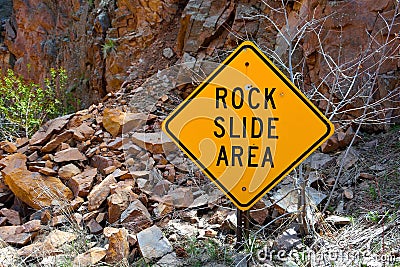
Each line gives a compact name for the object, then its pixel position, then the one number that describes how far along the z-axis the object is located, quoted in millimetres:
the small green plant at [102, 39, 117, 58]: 7613
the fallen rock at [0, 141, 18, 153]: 5033
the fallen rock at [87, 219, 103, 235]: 3617
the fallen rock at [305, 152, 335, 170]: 3885
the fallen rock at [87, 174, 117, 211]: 3865
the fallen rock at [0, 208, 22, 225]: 4129
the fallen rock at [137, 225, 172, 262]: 3058
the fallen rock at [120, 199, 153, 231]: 3508
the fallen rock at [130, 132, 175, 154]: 4539
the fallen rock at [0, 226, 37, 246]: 3625
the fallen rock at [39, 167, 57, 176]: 4461
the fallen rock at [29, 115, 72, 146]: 5029
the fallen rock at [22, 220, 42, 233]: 3762
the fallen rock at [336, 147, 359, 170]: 3791
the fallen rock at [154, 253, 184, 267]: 2955
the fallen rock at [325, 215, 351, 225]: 3141
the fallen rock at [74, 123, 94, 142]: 4949
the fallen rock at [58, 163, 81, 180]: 4438
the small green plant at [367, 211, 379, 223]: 3072
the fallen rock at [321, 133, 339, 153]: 4086
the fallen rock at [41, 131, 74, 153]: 4895
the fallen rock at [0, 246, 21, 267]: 3146
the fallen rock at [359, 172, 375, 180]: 3562
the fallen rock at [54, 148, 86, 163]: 4633
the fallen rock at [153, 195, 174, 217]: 3670
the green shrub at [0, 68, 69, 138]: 6473
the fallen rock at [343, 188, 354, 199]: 3424
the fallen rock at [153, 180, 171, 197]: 3950
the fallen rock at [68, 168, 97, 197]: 4133
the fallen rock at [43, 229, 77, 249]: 3360
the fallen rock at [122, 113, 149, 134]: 4984
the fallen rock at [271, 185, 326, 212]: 3303
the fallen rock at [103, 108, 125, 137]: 4977
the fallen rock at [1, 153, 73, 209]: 4219
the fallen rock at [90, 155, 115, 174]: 4438
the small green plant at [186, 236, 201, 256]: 3076
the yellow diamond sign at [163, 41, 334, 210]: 2438
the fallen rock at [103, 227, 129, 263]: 3039
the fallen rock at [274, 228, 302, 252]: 2990
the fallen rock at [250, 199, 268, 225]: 3342
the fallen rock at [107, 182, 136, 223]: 3648
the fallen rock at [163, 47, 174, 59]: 6789
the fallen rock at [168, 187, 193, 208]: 3758
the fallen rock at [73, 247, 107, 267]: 3029
